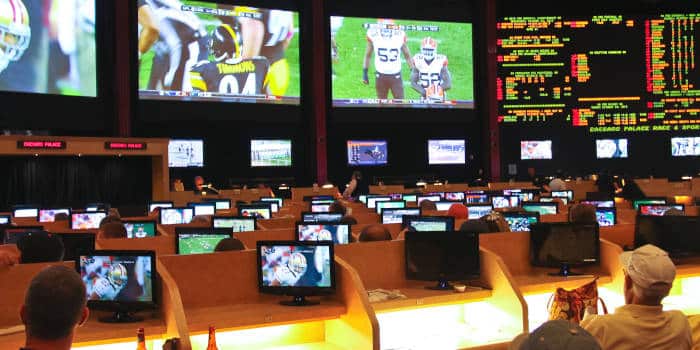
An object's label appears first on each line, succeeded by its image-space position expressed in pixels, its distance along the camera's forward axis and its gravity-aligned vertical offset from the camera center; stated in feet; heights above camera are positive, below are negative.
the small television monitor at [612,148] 72.38 +2.20
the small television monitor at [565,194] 40.89 -1.32
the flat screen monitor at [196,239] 20.54 -1.72
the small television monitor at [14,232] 23.53 -1.62
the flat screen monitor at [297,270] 14.80 -1.92
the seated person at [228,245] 16.34 -1.53
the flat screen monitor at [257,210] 31.40 -1.44
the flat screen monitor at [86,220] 30.63 -1.65
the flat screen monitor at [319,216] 26.78 -1.53
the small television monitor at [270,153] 66.33 +2.26
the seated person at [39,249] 14.96 -1.40
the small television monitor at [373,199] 37.02 -1.27
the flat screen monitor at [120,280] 13.60 -1.92
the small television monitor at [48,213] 35.23 -1.54
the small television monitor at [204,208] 33.83 -1.39
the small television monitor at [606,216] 26.00 -1.66
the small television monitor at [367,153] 70.13 +2.20
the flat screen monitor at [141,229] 25.46 -1.73
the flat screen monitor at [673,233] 18.51 -1.67
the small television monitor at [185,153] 62.28 +2.28
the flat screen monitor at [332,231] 22.33 -1.73
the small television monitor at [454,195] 43.23 -1.32
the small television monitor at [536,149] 73.10 +2.27
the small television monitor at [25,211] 35.81 -1.42
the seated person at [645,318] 8.97 -1.89
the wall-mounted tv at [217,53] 59.11 +10.74
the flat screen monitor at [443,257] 16.31 -1.90
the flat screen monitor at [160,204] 36.50 -1.25
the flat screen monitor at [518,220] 24.88 -1.67
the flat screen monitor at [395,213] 28.68 -1.56
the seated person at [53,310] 6.70 -1.23
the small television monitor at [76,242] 19.81 -1.69
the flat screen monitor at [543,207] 30.01 -1.49
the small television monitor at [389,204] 34.58 -1.42
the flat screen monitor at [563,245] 17.78 -1.85
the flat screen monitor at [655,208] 27.32 -1.50
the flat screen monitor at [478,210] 31.07 -1.61
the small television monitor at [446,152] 73.41 +2.21
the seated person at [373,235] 17.66 -1.47
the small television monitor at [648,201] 30.62 -1.38
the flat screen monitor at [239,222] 25.45 -1.57
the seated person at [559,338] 4.93 -1.16
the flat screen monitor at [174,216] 32.48 -1.65
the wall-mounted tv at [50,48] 51.24 +9.91
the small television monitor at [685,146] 72.13 +2.23
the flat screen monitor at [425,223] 23.11 -1.58
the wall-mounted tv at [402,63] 67.56 +10.76
